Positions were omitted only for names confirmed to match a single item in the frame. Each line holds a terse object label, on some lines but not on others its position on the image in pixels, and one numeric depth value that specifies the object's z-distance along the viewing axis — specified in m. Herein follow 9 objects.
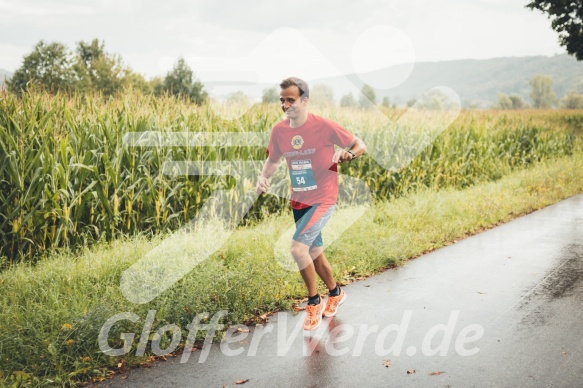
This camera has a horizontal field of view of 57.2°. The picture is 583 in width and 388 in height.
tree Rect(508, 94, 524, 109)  125.40
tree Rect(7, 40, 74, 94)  51.19
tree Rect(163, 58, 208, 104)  53.97
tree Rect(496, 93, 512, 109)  110.38
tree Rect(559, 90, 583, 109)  95.50
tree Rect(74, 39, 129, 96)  54.47
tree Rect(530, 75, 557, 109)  139.25
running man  4.70
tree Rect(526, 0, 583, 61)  30.39
